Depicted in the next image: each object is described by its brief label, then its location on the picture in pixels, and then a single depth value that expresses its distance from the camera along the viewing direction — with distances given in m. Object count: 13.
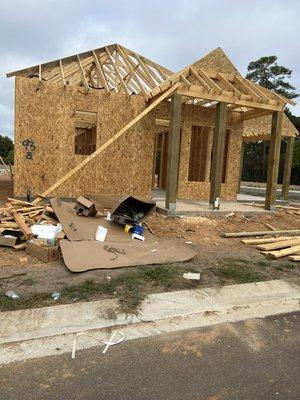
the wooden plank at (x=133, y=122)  8.30
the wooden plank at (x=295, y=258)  6.42
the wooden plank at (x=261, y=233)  8.17
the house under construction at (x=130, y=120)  10.10
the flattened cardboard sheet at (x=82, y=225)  6.10
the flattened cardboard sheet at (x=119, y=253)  5.12
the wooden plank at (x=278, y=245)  7.16
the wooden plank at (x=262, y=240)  7.65
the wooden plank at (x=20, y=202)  8.58
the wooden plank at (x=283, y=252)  6.58
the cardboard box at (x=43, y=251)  5.39
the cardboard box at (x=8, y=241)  5.94
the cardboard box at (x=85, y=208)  6.97
